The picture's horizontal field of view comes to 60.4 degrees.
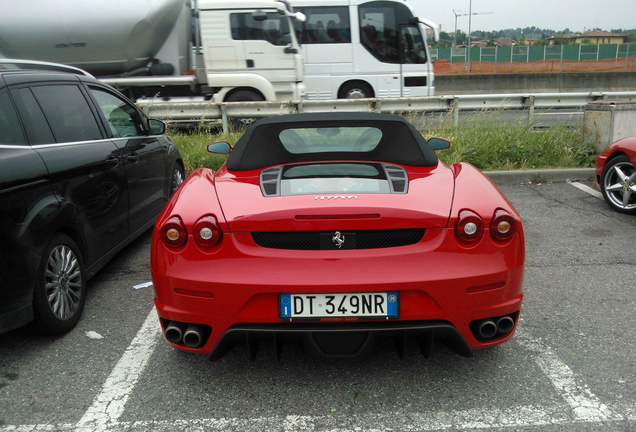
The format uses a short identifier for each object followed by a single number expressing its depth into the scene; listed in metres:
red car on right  5.74
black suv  2.90
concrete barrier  25.39
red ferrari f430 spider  2.37
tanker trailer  11.77
